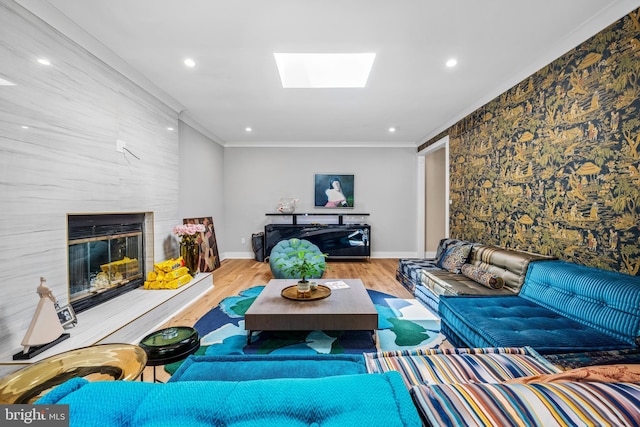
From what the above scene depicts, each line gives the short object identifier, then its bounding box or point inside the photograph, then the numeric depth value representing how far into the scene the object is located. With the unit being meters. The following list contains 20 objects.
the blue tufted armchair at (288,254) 3.85
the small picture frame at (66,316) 2.01
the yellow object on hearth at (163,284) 3.12
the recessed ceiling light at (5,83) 1.72
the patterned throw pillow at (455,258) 3.29
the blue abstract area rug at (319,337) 2.23
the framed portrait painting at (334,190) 6.05
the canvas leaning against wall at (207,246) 4.64
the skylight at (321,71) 3.08
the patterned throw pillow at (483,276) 2.62
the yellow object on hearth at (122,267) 2.80
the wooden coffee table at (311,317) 2.18
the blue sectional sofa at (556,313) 1.60
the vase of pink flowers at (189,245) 3.61
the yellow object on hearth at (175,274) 3.17
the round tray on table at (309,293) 2.49
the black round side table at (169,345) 1.31
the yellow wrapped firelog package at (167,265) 3.15
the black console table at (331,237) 5.65
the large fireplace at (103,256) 2.37
